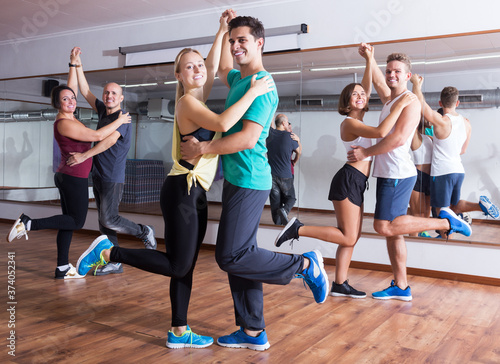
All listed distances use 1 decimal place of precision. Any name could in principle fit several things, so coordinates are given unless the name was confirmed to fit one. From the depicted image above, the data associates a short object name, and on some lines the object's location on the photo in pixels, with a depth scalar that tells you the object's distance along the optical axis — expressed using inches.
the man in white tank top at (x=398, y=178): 126.1
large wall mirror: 157.5
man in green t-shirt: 84.4
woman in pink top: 145.5
